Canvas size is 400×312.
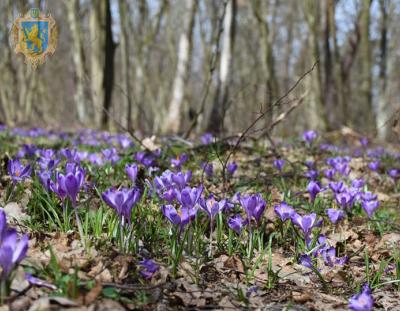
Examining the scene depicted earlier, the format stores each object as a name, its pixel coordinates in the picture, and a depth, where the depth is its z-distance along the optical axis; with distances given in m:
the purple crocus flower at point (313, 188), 2.96
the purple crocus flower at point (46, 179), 2.37
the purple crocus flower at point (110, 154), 3.87
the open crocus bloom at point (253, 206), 2.33
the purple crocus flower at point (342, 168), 4.01
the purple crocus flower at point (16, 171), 2.53
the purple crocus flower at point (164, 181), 2.62
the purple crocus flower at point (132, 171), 2.87
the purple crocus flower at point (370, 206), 2.97
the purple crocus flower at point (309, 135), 5.47
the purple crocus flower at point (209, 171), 3.70
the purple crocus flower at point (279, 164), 3.77
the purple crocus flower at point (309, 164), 4.17
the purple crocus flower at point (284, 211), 2.47
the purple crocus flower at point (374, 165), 4.28
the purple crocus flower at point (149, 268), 1.84
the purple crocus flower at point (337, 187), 3.16
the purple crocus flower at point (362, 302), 1.67
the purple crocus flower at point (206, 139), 5.85
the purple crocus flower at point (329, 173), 3.78
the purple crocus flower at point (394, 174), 4.09
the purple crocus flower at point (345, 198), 2.97
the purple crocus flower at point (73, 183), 2.06
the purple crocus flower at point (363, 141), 5.84
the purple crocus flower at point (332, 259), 2.37
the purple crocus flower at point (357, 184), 3.36
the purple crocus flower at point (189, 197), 2.22
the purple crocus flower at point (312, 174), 3.76
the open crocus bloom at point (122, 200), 1.94
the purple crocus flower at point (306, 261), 2.19
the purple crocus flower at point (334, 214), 2.69
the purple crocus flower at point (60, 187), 2.08
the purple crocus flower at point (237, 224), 2.37
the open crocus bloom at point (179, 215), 2.10
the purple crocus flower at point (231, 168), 3.50
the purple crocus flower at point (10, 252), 1.48
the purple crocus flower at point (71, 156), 3.28
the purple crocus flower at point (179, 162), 3.49
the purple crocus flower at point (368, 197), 3.12
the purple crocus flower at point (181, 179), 2.59
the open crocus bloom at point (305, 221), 2.38
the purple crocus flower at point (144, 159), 3.48
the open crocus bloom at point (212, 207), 2.29
